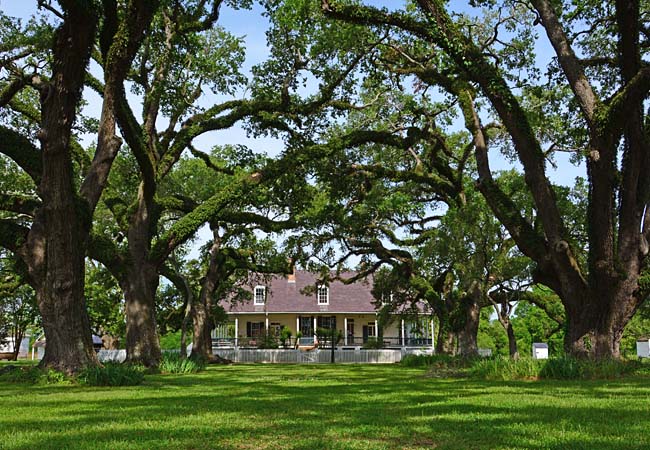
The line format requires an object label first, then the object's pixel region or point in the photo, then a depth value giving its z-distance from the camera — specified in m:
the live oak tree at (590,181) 15.02
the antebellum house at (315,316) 47.84
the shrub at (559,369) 13.37
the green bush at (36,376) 13.52
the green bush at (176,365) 18.91
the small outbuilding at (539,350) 26.30
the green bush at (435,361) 21.08
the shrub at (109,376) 13.16
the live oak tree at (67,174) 13.84
